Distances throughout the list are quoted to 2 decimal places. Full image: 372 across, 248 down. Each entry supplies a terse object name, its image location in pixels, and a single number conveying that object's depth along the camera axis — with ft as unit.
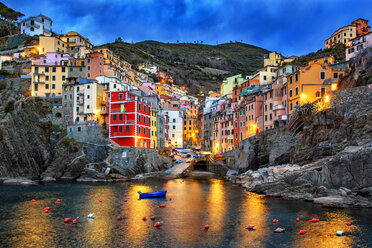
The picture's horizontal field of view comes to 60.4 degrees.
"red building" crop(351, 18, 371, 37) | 371.56
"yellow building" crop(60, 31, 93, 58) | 362.61
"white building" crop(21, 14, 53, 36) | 401.29
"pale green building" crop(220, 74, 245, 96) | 387.18
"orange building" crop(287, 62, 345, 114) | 190.70
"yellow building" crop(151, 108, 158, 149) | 276.82
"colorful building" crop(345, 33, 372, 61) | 271.18
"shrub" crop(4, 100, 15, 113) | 243.60
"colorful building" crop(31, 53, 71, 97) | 294.05
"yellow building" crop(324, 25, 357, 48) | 369.50
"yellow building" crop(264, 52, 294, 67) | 428.27
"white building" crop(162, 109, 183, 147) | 354.74
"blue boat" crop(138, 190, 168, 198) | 146.10
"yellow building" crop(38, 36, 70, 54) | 350.84
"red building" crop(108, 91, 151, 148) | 240.53
